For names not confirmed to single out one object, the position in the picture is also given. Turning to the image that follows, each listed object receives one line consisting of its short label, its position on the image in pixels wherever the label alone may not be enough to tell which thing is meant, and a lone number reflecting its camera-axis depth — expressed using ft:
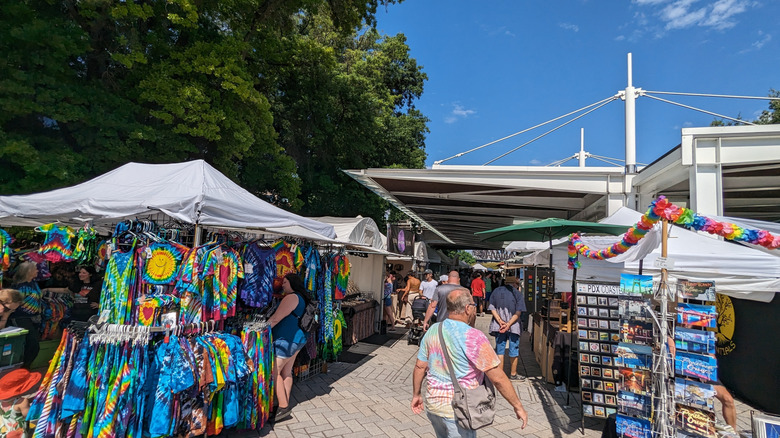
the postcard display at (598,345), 15.79
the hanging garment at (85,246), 13.14
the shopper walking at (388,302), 35.04
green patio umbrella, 18.83
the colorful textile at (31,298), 16.84
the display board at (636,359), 11.61
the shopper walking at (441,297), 19.60
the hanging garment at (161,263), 11.99
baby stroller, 31.07
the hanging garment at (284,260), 17.01
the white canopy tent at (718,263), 14.92
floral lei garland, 11.59
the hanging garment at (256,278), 14.75
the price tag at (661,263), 11.68
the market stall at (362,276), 24.39
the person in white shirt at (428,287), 33.45
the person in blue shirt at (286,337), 14.85
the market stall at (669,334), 10.66
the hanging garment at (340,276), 22.89
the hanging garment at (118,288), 11.69
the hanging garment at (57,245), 12.82
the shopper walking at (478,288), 39.17
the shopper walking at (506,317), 21.08
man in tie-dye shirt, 8.51
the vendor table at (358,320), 26.86
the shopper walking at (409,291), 39.47
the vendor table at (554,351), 20.70
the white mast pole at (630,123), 32.22
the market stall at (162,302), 11.34
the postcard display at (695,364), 10.43
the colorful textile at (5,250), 13.99
